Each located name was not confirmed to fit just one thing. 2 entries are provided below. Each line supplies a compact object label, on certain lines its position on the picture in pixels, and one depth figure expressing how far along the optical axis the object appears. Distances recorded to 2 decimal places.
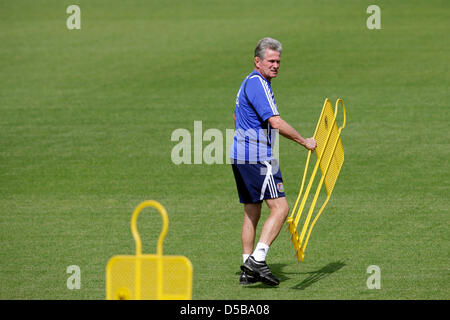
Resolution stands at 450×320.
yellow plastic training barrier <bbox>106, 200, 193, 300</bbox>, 10.20
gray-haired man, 15.32
